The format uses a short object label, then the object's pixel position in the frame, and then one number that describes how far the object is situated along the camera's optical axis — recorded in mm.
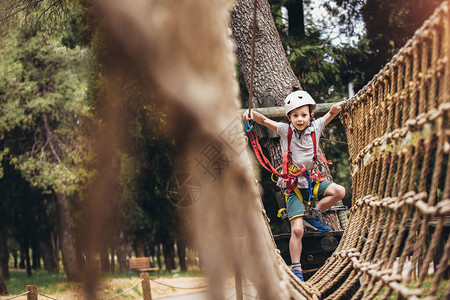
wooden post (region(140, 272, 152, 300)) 5945
